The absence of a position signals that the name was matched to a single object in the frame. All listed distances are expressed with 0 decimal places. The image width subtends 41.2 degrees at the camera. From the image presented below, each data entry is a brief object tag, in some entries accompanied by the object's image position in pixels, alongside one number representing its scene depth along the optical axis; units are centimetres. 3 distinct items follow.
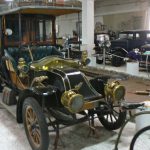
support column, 987
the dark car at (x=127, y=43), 865
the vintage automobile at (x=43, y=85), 258
